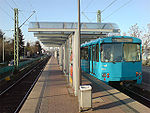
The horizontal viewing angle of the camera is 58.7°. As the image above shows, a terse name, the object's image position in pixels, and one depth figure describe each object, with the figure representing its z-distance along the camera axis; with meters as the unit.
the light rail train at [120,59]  7.54
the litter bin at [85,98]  4.31
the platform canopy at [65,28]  6.21
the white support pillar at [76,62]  5.54
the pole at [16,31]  16.09
